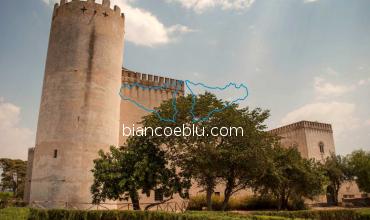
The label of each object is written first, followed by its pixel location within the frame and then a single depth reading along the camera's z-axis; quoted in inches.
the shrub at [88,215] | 585.3
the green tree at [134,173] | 706.8
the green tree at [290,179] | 924.0
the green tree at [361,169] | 1421.0
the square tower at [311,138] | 1632.6
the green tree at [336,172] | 1456.7
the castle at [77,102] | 880.3
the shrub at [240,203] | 1019.3
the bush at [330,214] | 734.3
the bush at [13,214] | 476.7
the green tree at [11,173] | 2297.0
